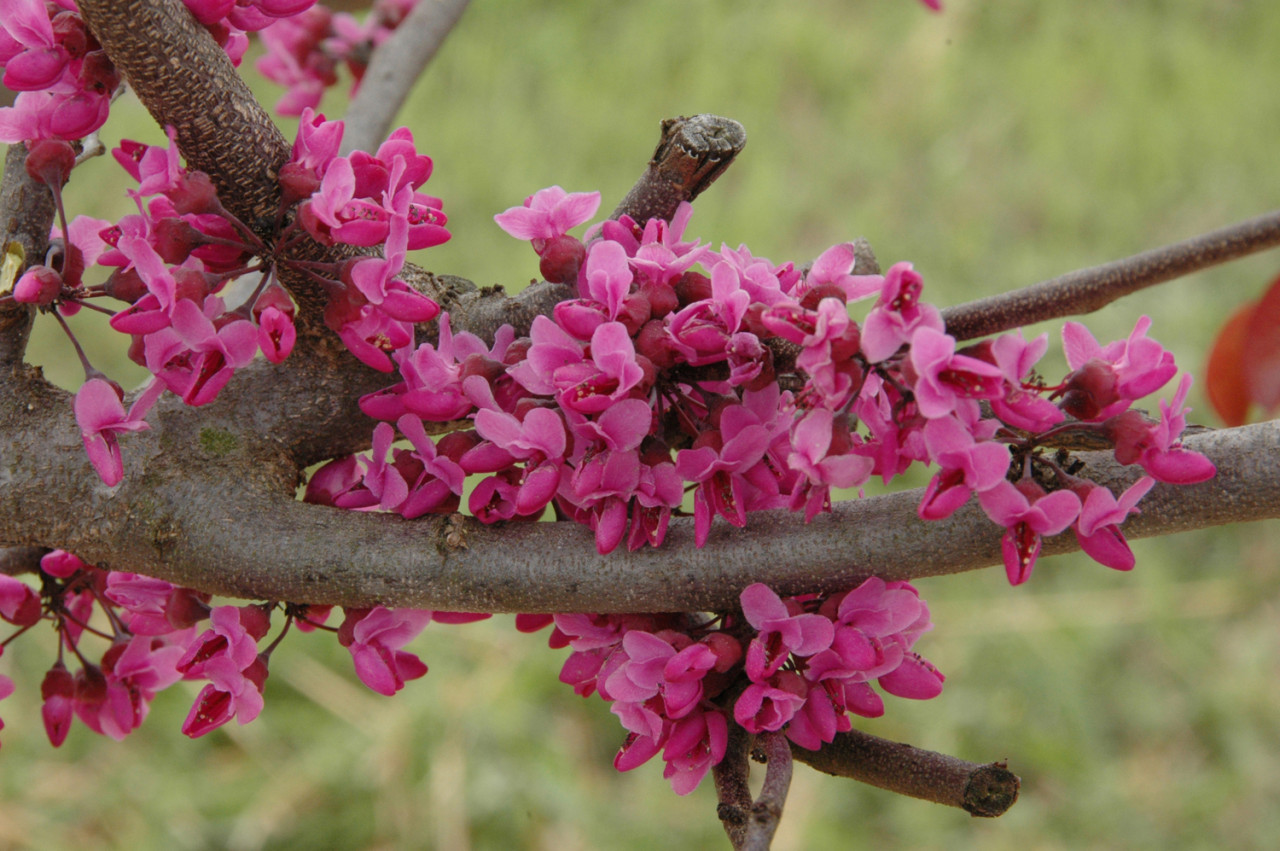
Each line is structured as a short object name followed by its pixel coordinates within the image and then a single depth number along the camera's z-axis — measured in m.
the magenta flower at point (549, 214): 0.64
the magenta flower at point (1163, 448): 0.62
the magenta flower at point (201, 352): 0.63
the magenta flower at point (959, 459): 0.61
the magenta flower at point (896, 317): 0.61
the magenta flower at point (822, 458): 0.61
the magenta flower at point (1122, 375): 0.62
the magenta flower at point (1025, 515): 0.61
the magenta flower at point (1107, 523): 0.62
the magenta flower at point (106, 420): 0.63
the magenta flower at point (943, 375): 0.61
